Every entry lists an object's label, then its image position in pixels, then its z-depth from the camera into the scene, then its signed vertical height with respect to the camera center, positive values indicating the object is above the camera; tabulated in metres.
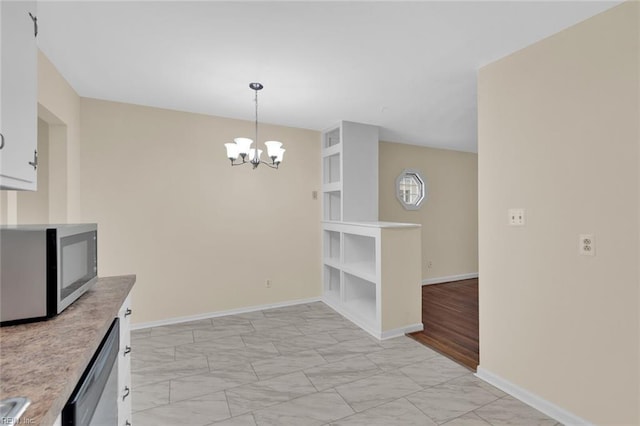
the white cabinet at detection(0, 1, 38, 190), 1.19 +0.51
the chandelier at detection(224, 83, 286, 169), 2.72 +0.61
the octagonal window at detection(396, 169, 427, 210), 5.42 +0.47
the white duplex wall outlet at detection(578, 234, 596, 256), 1.84 -0.19
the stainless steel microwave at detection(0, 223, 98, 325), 1.05 -0.21
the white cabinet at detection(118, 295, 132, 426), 1.40 -0.77
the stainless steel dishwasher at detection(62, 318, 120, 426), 0.81 -0.55
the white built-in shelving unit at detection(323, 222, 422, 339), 3.29 -0.74
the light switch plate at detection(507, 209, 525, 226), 2.21 -0.02
